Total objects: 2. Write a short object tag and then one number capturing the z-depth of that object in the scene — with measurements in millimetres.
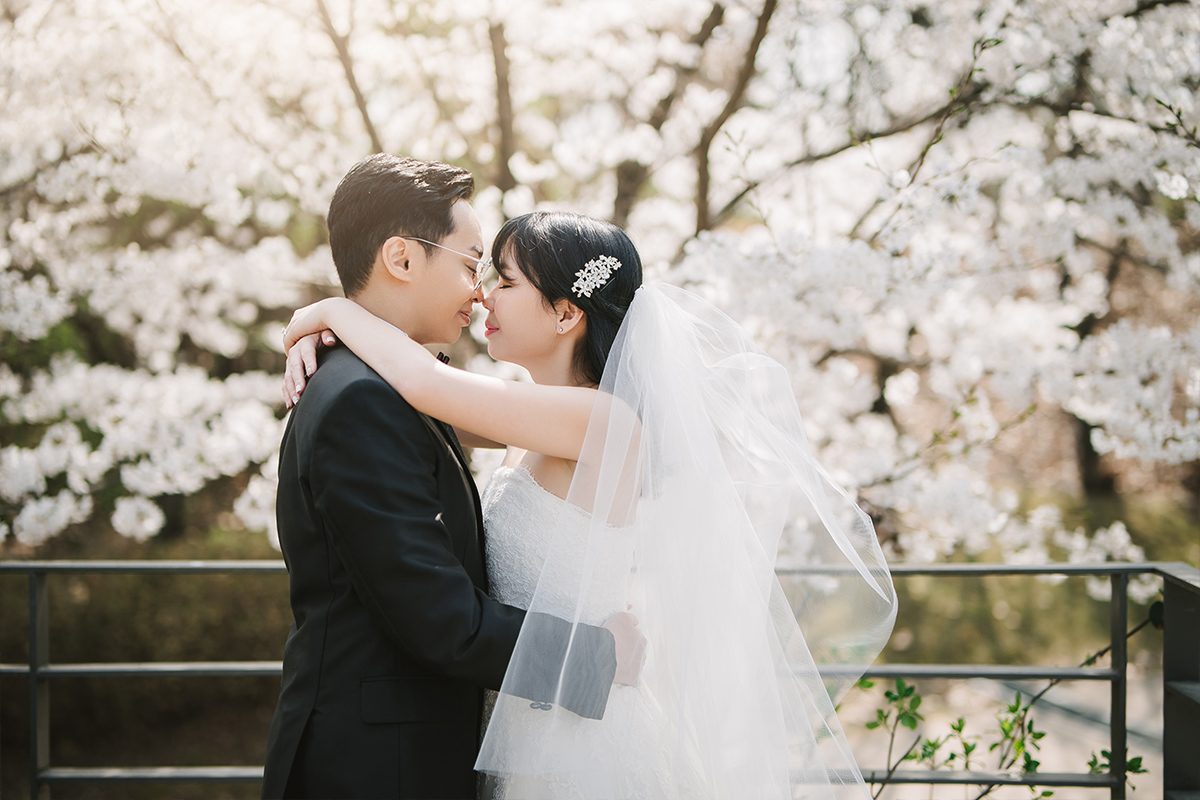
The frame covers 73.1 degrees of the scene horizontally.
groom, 1499
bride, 1638
